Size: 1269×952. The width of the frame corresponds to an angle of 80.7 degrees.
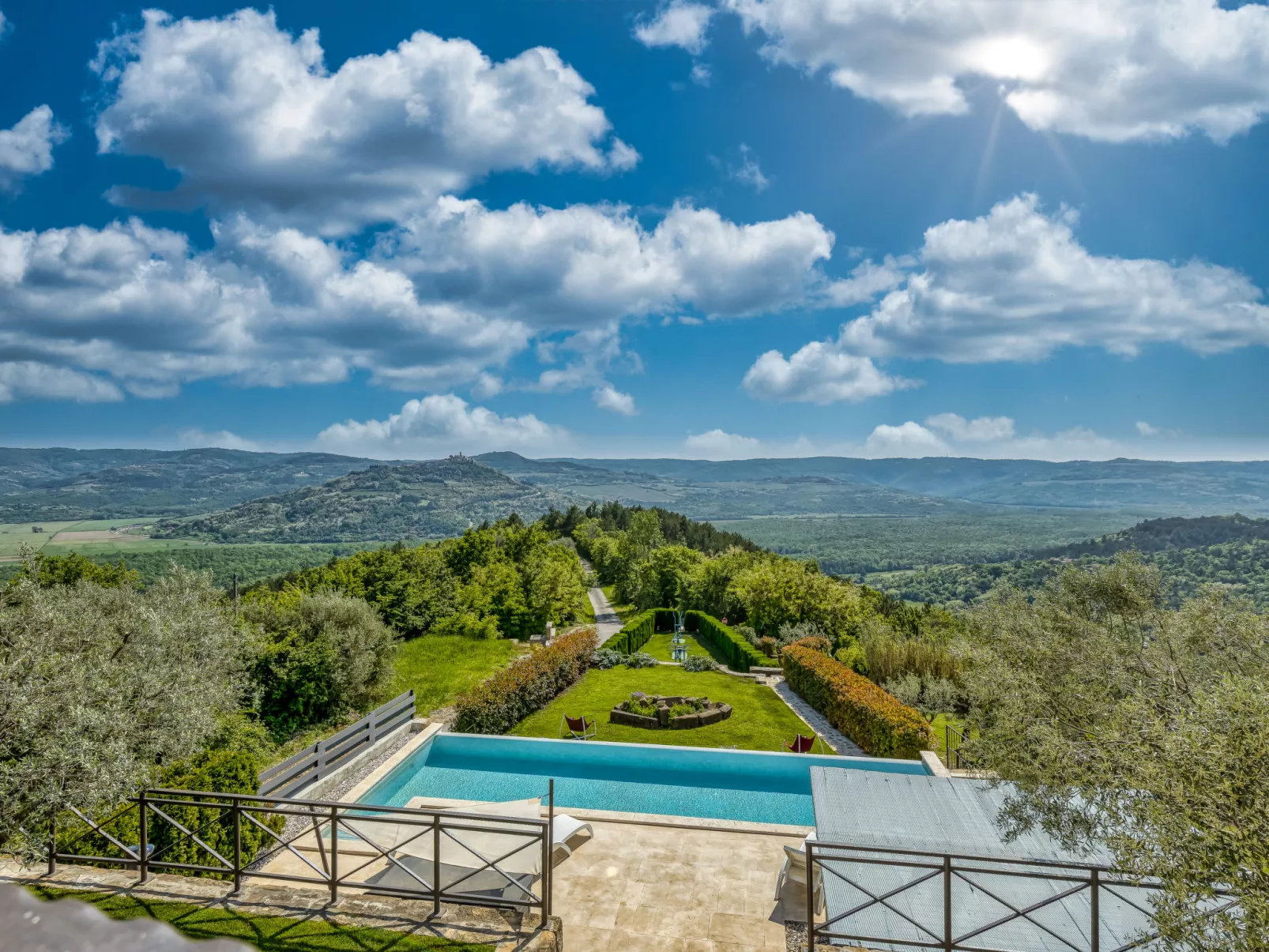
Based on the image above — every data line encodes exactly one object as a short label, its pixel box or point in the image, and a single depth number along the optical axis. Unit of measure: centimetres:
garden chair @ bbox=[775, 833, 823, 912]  901
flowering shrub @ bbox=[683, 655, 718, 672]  2620
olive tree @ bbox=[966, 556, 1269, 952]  483
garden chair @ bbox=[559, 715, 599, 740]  1709
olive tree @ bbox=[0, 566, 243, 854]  648
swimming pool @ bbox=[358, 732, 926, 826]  1427
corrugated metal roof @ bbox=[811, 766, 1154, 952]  704
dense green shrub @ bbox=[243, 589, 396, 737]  1712
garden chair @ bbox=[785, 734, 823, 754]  1572
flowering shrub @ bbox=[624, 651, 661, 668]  2628
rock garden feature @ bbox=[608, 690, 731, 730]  1850
